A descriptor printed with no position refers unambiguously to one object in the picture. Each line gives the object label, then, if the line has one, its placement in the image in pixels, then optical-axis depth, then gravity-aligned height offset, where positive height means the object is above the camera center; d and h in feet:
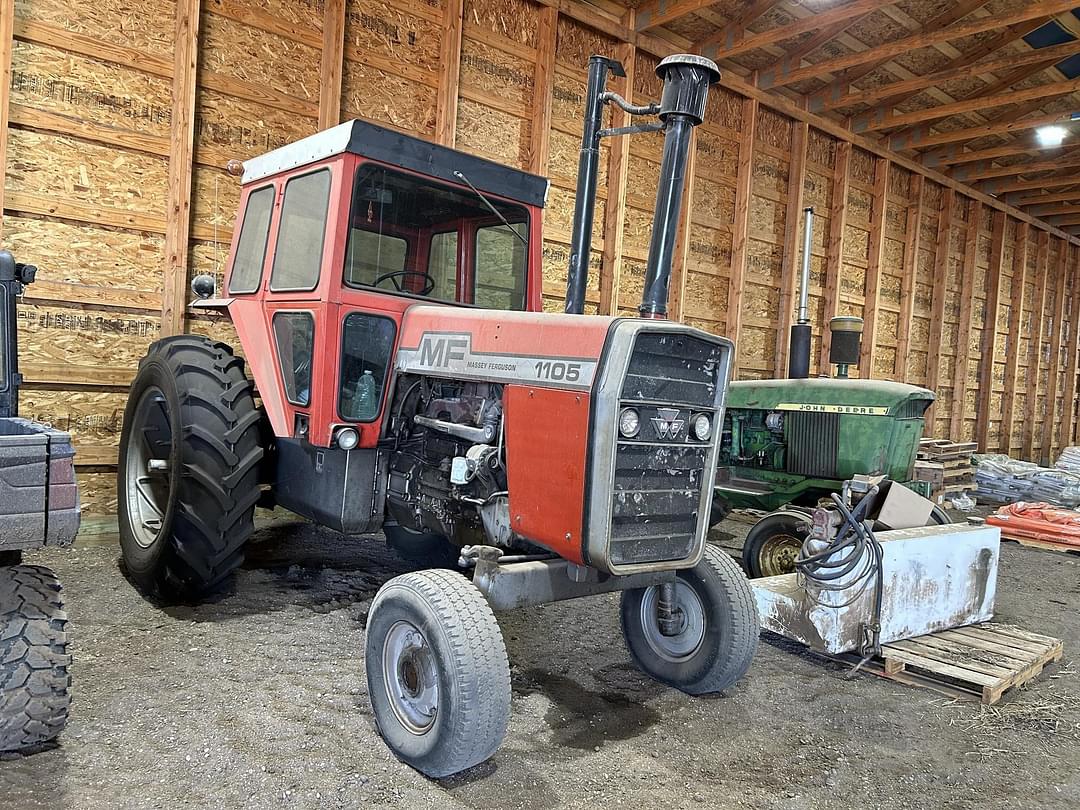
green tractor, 18.98 -0.61
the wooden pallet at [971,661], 11.25 -3.63
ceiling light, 31.58 +11.89
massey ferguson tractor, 8.51 -0.50
